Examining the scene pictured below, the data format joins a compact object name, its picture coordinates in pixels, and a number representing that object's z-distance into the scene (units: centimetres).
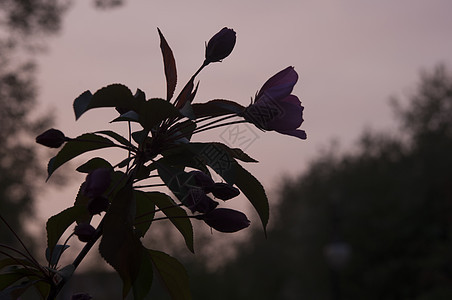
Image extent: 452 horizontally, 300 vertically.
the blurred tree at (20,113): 1361
